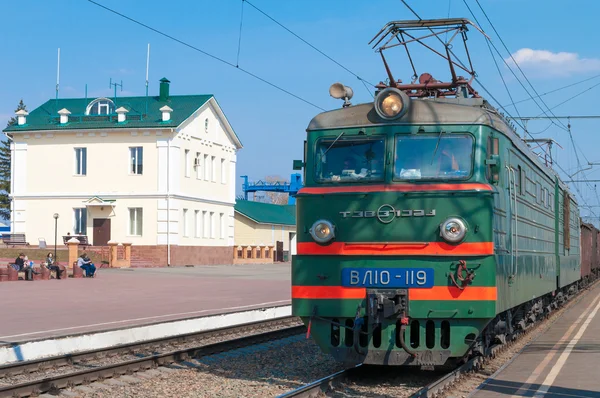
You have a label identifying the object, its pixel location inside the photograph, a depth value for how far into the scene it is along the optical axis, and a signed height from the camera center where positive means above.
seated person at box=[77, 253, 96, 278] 34.00 -0.93
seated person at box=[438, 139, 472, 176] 10.30 +1.08
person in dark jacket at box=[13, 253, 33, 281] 31.69 -0.96
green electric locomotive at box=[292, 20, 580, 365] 9.95 +0.16
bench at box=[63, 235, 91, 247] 47.21 +0.19
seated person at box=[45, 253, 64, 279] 32.88 -0.95
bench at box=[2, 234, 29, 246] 48.70 +0.17
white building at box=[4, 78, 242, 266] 48.31 +4.07
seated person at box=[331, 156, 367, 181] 10.57 +0.91
